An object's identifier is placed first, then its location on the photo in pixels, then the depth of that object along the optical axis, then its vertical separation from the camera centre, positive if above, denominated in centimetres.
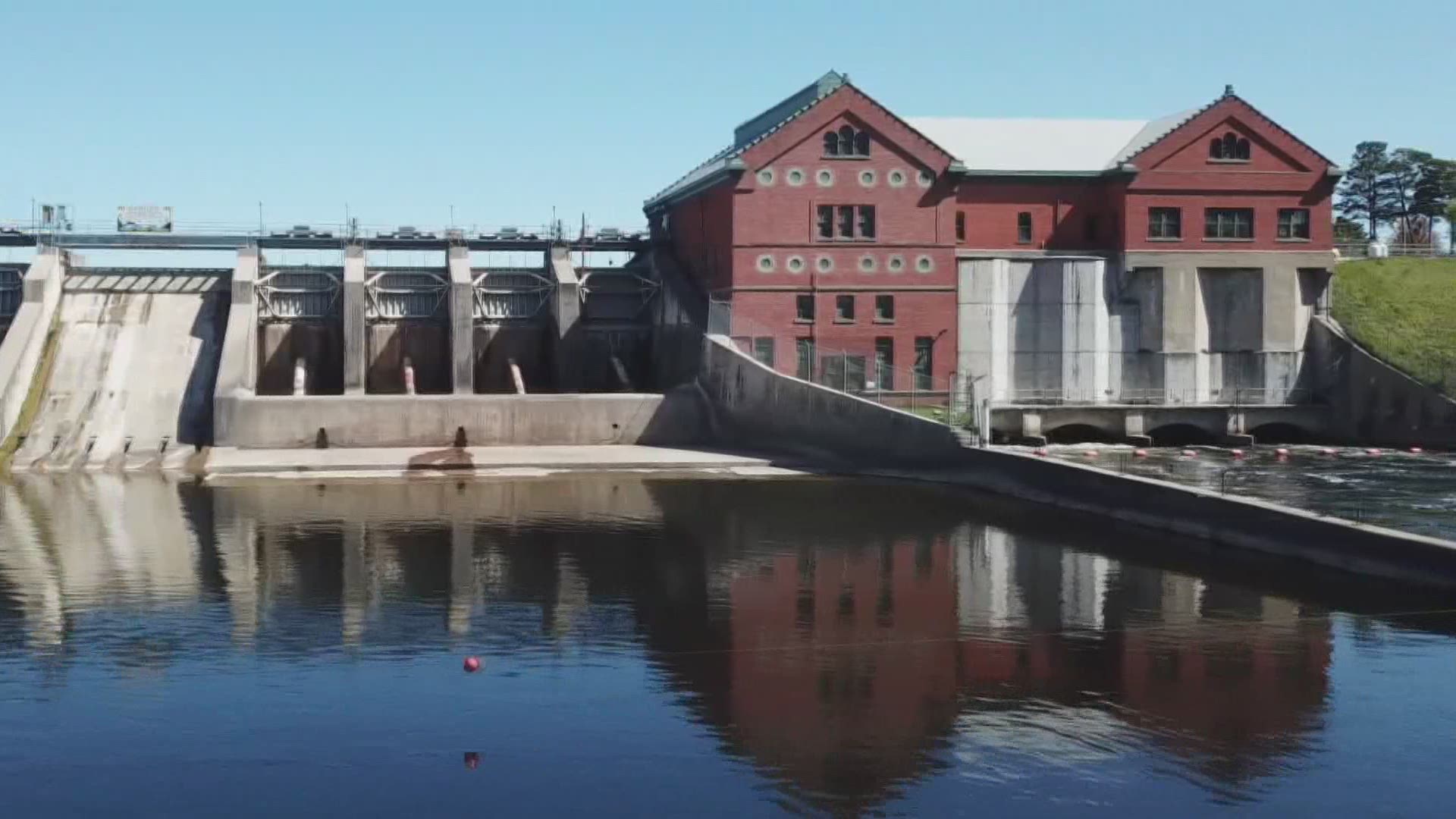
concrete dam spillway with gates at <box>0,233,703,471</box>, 5303 +174
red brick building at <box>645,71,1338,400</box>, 5822 +616
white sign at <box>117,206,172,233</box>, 6938 +830
